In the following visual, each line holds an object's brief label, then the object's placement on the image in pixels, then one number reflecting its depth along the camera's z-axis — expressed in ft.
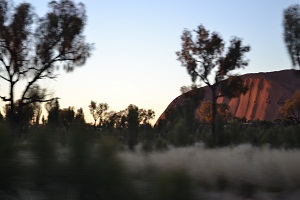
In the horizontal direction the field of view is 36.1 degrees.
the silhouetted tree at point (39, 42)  83.82
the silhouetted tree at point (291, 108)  234.58
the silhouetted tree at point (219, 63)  98.94
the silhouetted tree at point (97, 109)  287.69
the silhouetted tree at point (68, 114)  172.68
